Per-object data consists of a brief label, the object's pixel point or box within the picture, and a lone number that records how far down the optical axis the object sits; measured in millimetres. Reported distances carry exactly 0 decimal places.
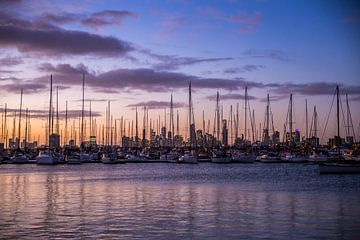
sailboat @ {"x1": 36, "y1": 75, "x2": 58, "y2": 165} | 117562
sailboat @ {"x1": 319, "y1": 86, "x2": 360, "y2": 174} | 65812
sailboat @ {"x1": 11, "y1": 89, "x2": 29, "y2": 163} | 128625
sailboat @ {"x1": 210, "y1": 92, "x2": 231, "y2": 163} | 125388
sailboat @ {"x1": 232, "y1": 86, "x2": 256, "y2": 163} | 128875
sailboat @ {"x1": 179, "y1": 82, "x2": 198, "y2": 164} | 123375
